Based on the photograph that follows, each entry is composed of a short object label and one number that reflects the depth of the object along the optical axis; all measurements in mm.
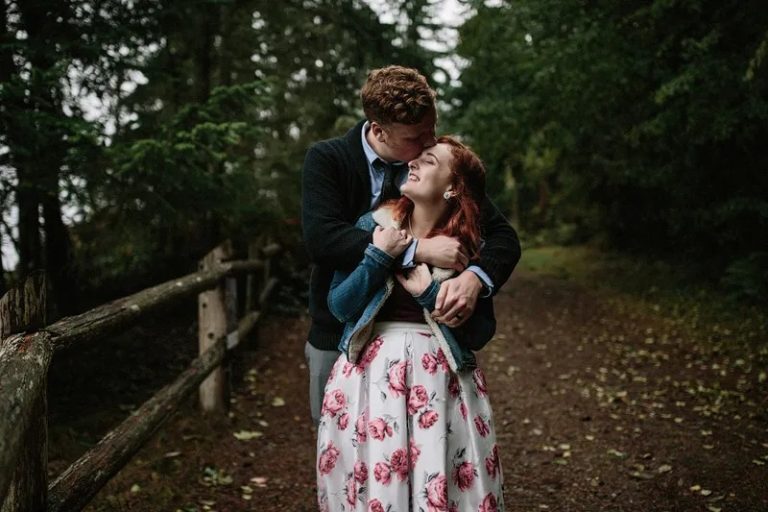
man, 2246
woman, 2225
